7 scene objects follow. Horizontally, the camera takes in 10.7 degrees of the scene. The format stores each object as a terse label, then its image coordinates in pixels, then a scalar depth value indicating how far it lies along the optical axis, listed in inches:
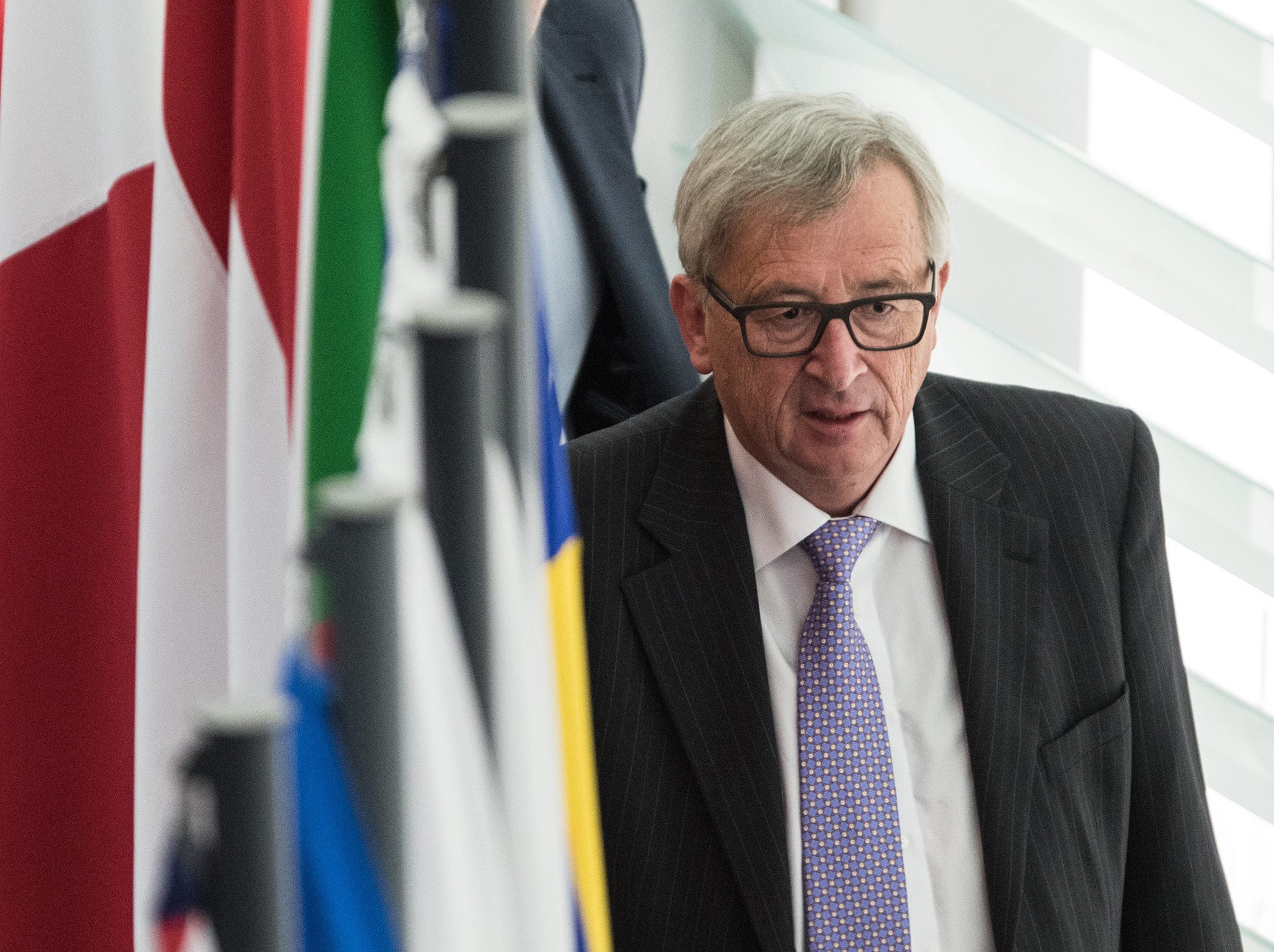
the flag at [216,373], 143.5
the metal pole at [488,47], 111.9
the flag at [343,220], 137.5
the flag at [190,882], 97.8
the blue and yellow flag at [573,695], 137.7
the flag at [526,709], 110.9
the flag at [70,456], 147.2
